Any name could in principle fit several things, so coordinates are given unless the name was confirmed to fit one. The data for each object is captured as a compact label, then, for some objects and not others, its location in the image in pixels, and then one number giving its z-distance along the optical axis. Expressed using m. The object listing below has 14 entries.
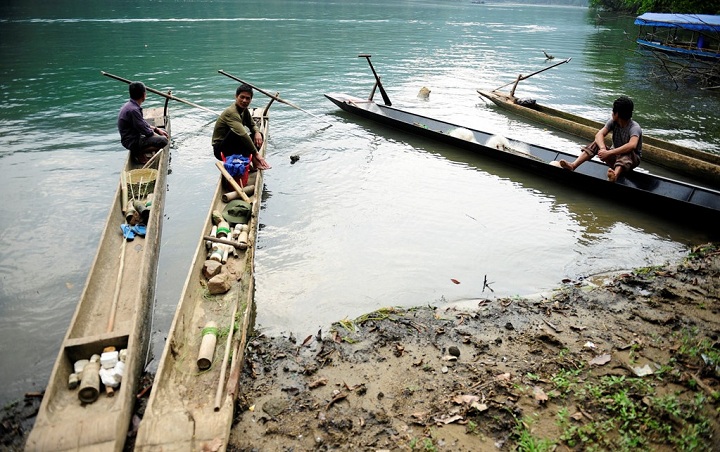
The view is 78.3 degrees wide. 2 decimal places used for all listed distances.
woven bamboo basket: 7.14
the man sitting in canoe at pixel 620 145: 7.51
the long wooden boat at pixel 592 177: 7.41
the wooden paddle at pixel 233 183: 6.91
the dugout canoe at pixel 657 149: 8.96
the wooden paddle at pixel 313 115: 10.93
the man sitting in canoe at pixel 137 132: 7.91
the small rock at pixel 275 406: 3.91
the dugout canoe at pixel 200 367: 3.29
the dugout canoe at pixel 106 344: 3.24
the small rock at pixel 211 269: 5.11
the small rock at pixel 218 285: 4.89
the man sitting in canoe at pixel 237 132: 7.53
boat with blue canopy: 19.56
